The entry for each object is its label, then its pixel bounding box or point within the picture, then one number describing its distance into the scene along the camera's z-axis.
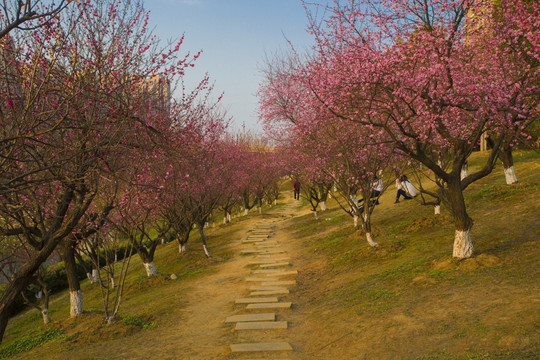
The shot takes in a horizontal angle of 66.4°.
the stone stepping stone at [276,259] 16.72
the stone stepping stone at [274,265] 15.88
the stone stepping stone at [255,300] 11.12
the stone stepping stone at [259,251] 18.68
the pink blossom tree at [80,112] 7.50
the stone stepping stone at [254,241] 22.24
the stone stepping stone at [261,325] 9.02
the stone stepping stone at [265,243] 20.87
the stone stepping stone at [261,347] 7.73
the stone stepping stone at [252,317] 9.60
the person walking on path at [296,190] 43.47
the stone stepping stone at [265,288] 12.41
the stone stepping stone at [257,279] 13.81
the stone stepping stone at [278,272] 14.32
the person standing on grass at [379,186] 21.29
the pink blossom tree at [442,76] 9.34
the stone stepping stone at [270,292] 11.91
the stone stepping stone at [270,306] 10.49
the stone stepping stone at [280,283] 12.95
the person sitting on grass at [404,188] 21.70
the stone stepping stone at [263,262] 16.55
